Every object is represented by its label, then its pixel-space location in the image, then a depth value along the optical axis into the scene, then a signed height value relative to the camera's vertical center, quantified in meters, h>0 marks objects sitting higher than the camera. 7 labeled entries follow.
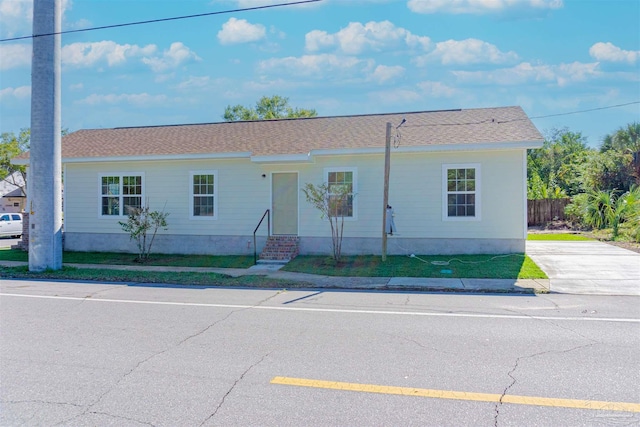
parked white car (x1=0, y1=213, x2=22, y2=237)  28.23 -0.47
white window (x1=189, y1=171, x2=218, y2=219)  17.34 +0.80
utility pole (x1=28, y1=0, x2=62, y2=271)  13.62 +2.28
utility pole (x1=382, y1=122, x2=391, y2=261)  14.22 +0.88
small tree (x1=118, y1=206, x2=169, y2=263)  16.59 -0.28
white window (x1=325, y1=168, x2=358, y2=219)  15.86 +1.12
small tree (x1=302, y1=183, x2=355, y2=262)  14.73 +0.40
